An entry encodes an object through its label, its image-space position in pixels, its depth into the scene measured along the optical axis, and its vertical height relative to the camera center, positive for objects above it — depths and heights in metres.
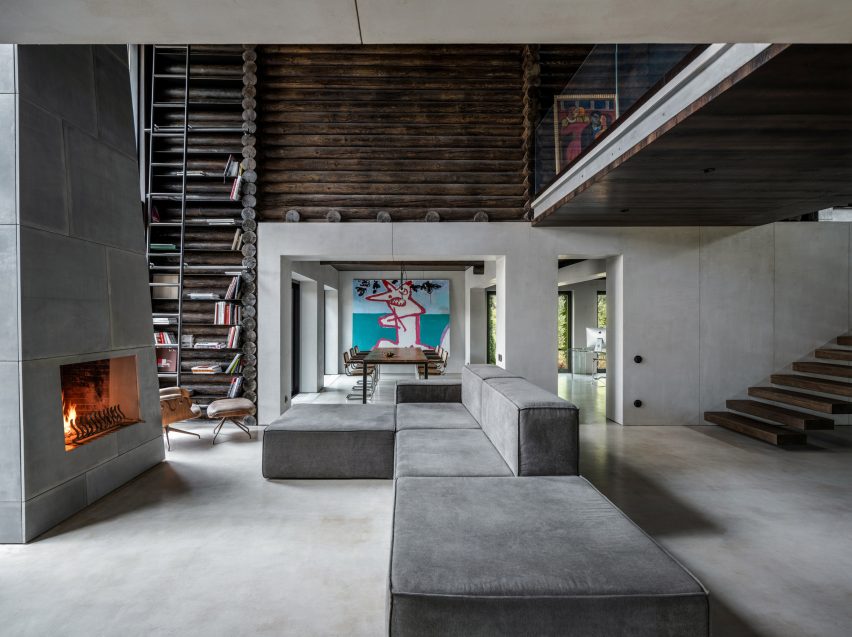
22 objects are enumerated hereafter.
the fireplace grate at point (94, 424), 3.53 -0.86
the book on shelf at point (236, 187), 6.08 +1.59
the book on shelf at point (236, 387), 6.11 -0.93
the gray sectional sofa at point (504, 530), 1.61 -0.95
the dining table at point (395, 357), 6.75 -0.67
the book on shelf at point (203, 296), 6.12 +0.23
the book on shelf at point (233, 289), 6.05 +0.31
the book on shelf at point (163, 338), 6.14 -0.30
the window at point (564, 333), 12.90 -0.59
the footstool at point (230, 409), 5.25 -1.04
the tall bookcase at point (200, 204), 6.13 +1.42
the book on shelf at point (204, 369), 6.16 -0.70
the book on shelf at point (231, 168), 6.12 +1.84
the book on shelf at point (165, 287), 6.19 +0.35
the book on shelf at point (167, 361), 6.25 -0.60
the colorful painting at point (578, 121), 4.45 +1.93
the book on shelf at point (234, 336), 6.12 -0.28
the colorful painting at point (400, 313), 11.44 -0.01
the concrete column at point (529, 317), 6.27 -0.07
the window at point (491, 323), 12.29 -0.30
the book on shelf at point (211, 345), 6.15 -0.39
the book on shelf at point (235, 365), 6.11 -0.65
